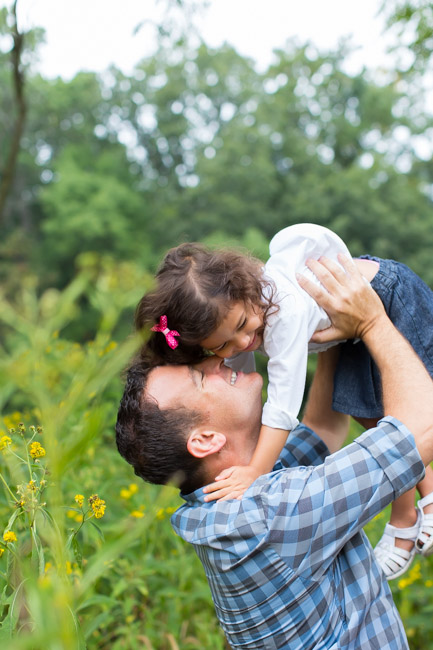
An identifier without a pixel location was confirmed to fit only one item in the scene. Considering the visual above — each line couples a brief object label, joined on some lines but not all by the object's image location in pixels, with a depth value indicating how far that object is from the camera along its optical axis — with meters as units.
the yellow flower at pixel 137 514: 2.29
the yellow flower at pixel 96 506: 1.24
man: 1.40
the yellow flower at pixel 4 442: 1.14
